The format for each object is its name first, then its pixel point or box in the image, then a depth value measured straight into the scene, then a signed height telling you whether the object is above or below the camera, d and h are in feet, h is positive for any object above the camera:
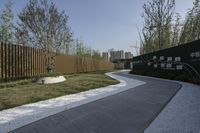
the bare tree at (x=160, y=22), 33.00 +14.33
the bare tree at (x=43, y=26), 18.89 +7.55
